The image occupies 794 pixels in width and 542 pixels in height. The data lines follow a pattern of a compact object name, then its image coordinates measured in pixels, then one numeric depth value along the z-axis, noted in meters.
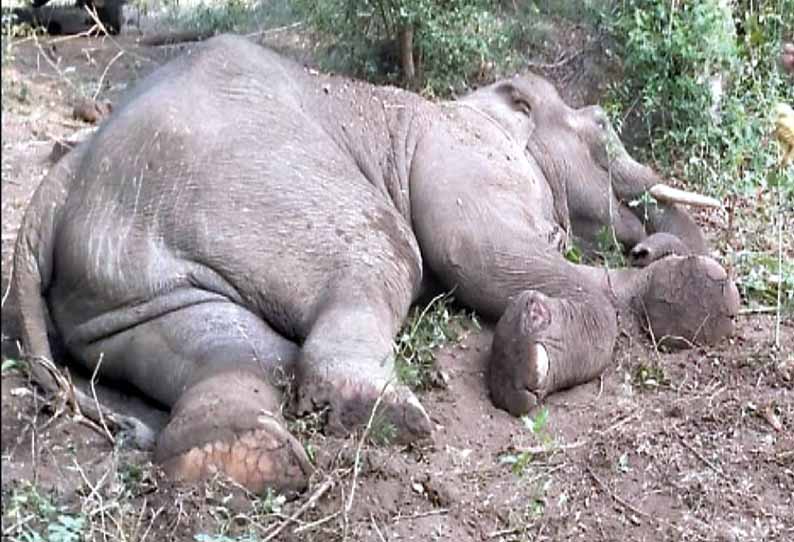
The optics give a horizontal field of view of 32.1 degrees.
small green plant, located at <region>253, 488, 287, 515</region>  3.61
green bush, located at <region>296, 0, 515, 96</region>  7.37
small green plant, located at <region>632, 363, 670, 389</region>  5.11
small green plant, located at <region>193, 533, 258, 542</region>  3.45
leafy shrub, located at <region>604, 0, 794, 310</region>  7.29
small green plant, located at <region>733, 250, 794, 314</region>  5.86
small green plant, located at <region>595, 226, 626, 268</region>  6.27
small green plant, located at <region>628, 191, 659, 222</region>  6.41
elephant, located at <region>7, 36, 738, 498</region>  4.13
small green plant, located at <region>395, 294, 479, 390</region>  4.87
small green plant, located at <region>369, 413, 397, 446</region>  4.03
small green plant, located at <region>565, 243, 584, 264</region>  6.15
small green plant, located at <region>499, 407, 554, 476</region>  4.14
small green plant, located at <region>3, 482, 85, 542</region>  3.38
